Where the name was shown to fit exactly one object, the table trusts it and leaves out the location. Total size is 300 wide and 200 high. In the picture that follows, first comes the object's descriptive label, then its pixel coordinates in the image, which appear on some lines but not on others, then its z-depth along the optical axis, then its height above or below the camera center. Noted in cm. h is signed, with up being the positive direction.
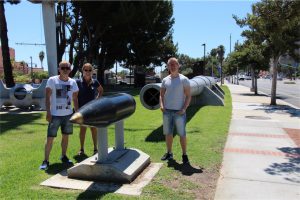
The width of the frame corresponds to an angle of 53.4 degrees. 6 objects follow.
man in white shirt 444 -35
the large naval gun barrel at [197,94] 683 -45
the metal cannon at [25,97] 1086 -67
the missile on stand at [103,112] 365 -44
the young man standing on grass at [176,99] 468 -36
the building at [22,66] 6468 +305
